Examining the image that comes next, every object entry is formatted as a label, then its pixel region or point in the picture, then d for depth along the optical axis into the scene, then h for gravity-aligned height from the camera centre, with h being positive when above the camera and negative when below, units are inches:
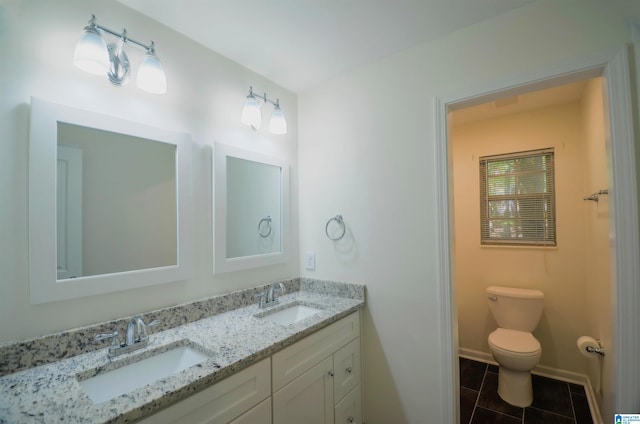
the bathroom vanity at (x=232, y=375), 31.8 -21.4
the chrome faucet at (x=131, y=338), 43.7 -19.3
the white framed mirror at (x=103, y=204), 40.9 +2.8
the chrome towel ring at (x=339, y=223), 75.5 -1.8
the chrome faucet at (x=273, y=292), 68.1 -18.6
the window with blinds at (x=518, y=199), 97.3 +5.4
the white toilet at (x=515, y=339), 80.4 -39.2
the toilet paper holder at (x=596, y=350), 58.8 -29.2
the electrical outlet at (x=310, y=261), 81.0 -12.8
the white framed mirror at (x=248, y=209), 63.2 +2.2
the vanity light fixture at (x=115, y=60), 42.0 +25.7
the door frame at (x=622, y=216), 44.0 -0.7
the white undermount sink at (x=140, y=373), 39.0 -23.4
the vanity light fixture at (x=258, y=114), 66.6 +25.6
